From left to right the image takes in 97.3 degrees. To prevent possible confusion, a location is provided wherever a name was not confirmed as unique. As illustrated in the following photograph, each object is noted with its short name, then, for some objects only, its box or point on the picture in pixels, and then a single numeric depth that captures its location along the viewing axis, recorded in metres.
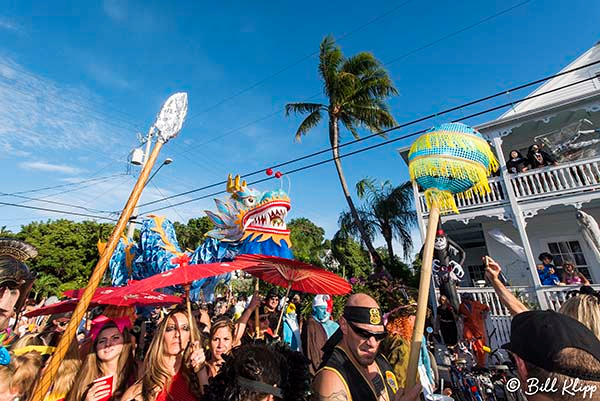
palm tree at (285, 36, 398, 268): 11.88
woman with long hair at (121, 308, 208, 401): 1.85
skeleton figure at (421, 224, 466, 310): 7.32
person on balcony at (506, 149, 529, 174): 8.10
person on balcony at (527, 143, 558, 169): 7.87
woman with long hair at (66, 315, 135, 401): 1.98
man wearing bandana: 1.43
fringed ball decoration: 1.69
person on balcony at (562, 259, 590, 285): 6.64
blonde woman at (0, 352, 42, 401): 1.71
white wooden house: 7.30
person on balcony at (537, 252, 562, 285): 7.17
